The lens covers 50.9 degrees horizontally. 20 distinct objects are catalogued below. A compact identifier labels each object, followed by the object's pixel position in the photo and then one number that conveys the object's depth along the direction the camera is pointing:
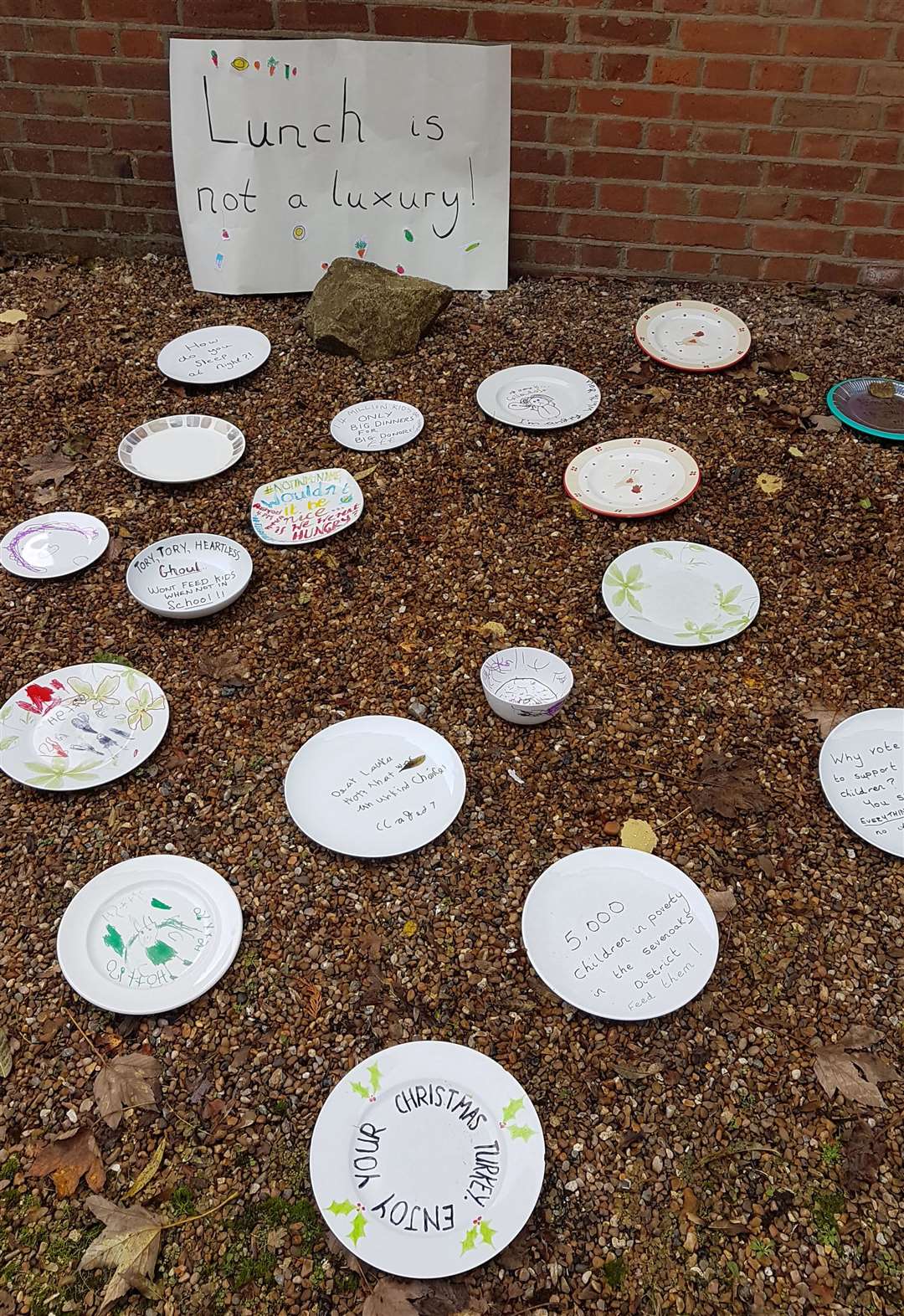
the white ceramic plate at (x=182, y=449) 2.81
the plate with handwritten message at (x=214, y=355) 3.14
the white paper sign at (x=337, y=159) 3.19
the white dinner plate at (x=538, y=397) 2.97
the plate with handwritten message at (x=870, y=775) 1.99
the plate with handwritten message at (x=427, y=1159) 1.46
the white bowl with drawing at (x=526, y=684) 2.13
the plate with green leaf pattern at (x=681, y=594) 2.37
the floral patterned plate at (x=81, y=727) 2.09
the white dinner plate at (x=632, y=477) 2.69
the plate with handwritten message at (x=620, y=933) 1.73
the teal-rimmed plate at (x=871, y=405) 2.94
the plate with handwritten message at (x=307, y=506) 2.63
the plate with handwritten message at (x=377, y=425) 2.89
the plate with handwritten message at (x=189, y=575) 2.41
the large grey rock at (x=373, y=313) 3.16
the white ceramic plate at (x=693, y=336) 3.19
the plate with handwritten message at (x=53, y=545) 2.55
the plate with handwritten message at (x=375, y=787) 1.97
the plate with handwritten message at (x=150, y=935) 1.74
